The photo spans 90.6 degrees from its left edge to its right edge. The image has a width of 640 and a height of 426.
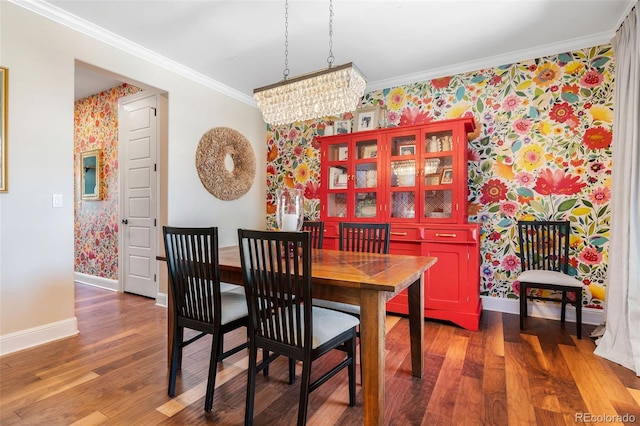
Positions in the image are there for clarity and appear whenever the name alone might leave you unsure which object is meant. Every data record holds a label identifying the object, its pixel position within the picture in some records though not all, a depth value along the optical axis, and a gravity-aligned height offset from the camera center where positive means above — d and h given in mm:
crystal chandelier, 1980 +758
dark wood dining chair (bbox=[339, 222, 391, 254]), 2416 -231
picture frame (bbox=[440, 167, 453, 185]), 3004 +313
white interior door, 3689 +164
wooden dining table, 1336 -380
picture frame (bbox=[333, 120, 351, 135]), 3959 +1020
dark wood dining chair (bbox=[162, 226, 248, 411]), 1630 -483
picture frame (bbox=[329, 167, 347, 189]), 3592 +341
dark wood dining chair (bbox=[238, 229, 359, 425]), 1342 -484
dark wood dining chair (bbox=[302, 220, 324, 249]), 2672 -196
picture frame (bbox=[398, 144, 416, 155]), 3188 +600
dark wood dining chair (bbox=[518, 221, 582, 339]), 2578 -502
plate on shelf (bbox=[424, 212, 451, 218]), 3016 -55
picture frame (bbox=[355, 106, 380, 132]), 3684 +1059
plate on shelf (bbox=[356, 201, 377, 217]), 3402 -12
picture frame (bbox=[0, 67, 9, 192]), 2240 +565
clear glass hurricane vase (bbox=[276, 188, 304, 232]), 1949 -16
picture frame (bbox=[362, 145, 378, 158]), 3407 +616
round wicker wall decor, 3684 +545
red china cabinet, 2820 +109
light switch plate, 2518 +43
